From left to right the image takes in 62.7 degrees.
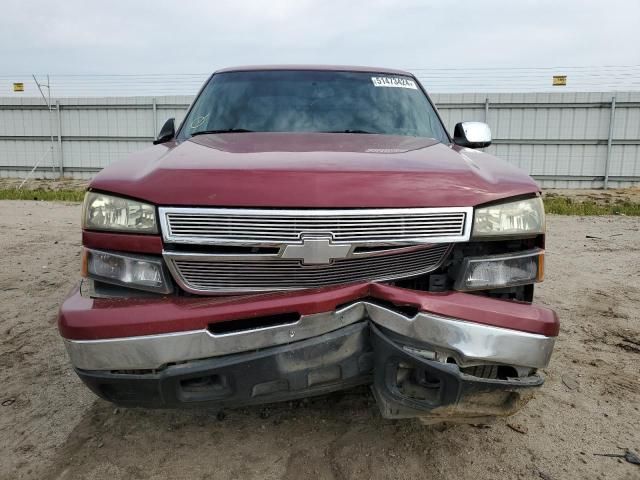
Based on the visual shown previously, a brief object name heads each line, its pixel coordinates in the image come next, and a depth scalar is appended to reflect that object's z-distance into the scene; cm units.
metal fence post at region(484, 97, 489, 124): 1538
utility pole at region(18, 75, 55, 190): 1719
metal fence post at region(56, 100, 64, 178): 1756
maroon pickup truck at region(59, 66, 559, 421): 181
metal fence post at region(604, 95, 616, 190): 1487
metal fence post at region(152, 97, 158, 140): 1671
